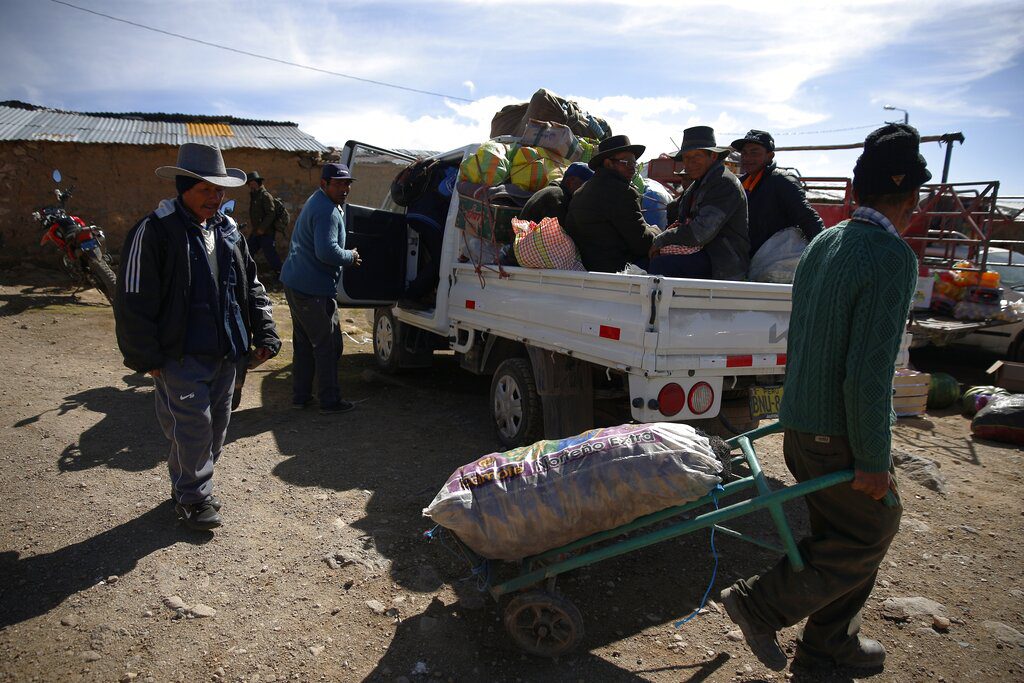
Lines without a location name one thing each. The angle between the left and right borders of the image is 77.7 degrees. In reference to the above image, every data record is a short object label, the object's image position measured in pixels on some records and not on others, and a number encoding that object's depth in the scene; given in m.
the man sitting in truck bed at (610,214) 4.16
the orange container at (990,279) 8.43
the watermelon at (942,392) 6.83
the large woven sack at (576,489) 2.27
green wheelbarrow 2.21
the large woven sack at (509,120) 6.65
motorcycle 8.71
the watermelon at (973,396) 6.30
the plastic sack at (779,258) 4.07
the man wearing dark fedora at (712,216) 3.89
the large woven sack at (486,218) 5.06
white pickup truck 3.29
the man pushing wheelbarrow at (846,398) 2.00
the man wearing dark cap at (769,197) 4.34
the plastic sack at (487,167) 5.24
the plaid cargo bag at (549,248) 4.13
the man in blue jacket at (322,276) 5.02
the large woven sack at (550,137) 5.46
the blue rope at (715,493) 2.31
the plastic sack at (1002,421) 5.52
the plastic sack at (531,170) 5.34
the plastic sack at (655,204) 5.50
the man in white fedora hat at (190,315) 2.96
